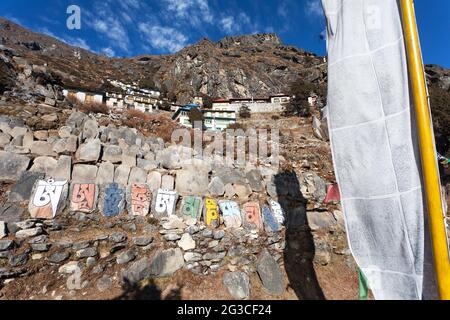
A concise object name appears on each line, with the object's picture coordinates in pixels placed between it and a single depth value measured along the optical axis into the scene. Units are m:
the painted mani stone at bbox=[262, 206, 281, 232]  8.06
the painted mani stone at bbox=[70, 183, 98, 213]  6.52
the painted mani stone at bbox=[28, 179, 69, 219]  6.01
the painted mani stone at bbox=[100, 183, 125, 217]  6.79
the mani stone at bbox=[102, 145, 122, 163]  8.13
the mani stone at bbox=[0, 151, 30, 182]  6.52
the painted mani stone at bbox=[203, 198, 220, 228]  7.51
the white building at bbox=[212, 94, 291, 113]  56.72
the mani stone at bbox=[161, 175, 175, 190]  8.01
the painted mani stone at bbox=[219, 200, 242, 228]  7.72
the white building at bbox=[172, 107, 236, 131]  43.13
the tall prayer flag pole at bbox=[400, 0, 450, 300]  1.74
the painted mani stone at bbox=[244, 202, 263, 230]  7.92
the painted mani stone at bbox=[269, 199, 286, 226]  8.47
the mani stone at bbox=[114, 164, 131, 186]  7.54
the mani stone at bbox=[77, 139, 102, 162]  7.74
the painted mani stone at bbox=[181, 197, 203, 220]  7.53
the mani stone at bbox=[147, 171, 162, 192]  7.79
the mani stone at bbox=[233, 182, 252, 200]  8.87
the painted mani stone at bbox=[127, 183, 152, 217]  7.07
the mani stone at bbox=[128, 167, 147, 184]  7.74
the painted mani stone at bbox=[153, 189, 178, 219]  7.30
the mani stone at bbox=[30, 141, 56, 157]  7.46
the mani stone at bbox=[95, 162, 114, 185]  7.28
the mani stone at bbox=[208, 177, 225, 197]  8.54
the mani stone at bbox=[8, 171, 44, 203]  6.12
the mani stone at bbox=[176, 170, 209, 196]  8.20
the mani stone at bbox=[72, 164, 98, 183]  7.08
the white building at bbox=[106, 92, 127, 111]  48.63
